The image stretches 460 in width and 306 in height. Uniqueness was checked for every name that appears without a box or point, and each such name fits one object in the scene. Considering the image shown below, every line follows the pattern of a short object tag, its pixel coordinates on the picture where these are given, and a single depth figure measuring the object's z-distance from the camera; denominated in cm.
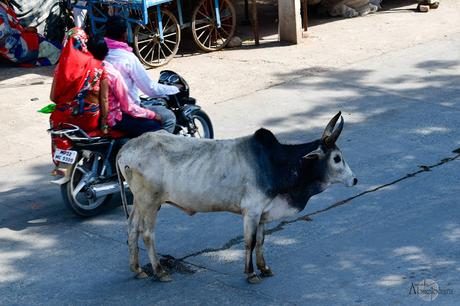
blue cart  1756
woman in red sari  1107
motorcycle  1114
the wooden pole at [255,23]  1930
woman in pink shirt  1122
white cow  915
